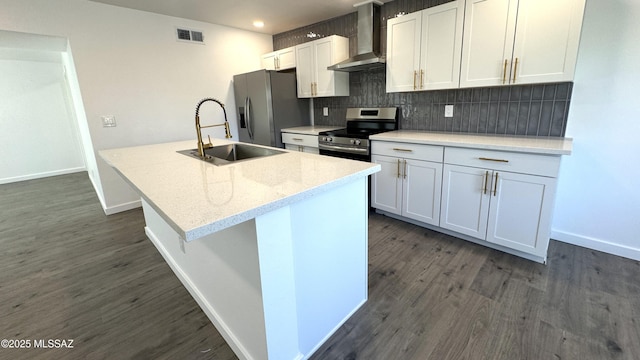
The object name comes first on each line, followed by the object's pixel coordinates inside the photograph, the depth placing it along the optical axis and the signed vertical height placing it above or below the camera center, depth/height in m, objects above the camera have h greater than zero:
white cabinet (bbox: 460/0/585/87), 1.97 +0.51
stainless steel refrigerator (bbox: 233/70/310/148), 3.92 +0.17
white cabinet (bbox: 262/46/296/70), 4.10 +0.85
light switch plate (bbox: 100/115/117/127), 3.34 +0.01
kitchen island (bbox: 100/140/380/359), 1.08 -0.57
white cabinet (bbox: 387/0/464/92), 2.51 +0.59
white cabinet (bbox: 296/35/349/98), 3.62 +0.66
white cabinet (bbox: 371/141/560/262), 2.05 -0.67
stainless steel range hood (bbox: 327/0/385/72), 3.15 +0.87
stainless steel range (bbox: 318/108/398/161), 3.13 -0.22
